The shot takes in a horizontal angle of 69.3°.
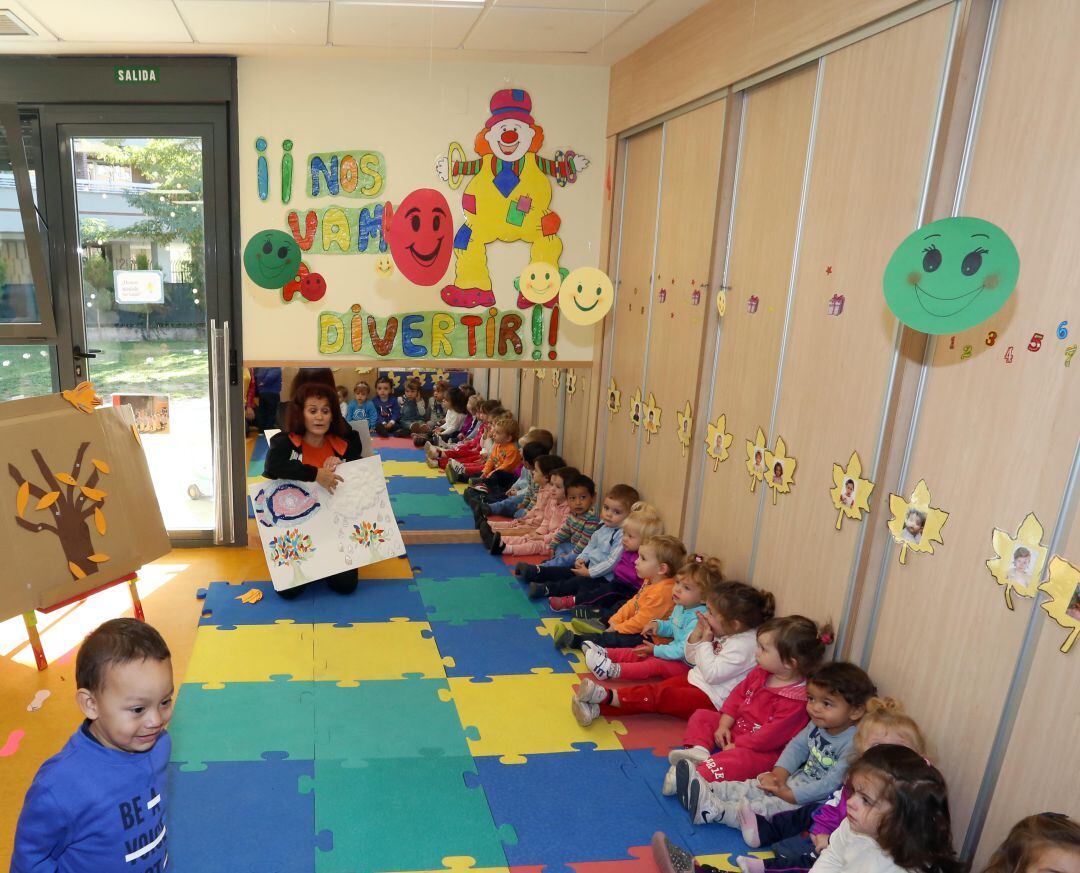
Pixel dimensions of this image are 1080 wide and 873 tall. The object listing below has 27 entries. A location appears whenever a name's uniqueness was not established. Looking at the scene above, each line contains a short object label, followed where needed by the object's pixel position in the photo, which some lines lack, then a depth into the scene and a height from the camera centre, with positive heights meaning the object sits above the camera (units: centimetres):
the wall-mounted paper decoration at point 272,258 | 463 -1
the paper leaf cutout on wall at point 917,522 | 261 -73
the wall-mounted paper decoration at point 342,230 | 497 +20
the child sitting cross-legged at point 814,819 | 251 -177
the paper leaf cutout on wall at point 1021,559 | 221 -71
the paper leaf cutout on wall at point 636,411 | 495 -80
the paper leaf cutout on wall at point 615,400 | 530 -79
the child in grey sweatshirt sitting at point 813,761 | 274 -164
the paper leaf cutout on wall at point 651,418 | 468 -80
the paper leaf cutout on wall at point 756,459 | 358 -76
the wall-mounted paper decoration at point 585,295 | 406 -8
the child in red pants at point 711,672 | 338 -164
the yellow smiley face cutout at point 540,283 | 435 -4
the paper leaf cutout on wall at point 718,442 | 393 -76
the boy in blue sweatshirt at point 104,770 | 164 -111
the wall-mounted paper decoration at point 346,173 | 493 +55
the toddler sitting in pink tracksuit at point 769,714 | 298 -162
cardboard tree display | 343 -119
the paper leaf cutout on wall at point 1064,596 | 209 -75
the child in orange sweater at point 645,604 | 401 -163
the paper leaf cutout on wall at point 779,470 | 337 -76
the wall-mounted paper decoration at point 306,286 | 501 -17
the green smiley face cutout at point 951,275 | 206 +8
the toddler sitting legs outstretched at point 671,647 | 366 -170
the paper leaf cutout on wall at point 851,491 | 288 -71
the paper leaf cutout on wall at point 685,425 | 425 -75
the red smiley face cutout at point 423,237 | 502 +20
